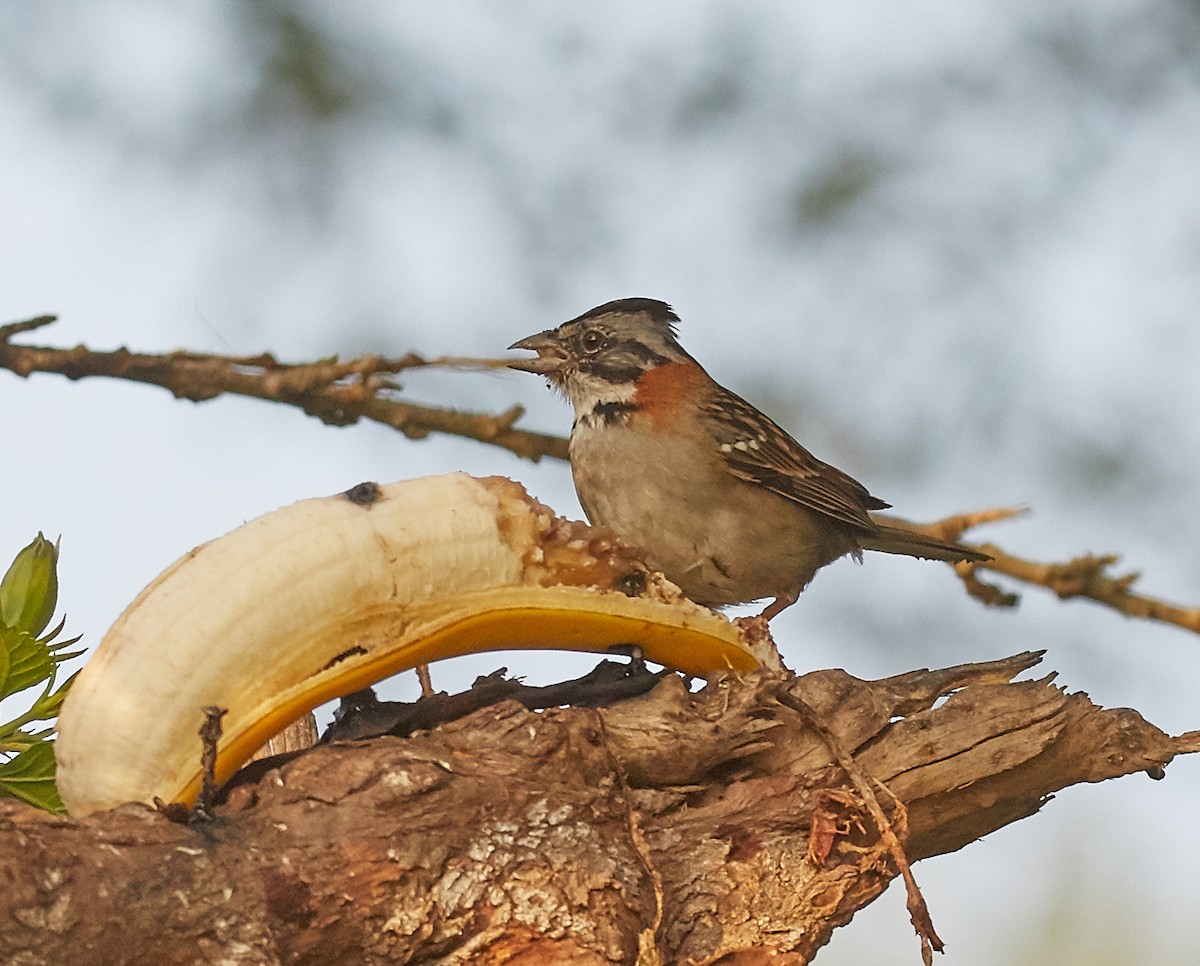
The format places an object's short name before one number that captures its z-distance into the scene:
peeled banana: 5.78
